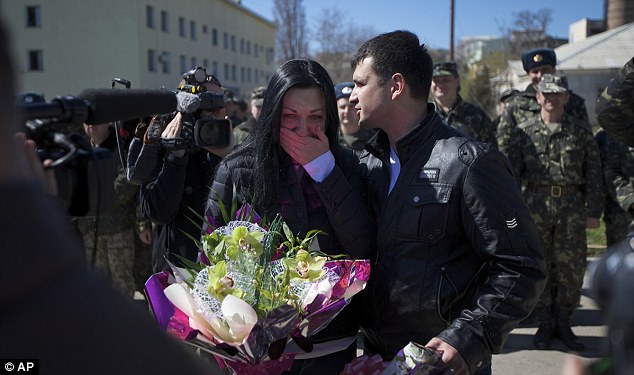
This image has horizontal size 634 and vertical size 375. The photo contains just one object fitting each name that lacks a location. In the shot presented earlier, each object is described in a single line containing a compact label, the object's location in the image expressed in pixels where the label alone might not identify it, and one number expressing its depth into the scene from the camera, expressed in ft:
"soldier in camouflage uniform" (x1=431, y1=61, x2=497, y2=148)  21.17
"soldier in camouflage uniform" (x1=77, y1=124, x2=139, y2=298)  17.38
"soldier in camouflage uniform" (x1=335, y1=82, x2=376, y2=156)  20.10
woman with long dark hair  8.36
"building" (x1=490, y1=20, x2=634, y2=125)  108.58
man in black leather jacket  7.42
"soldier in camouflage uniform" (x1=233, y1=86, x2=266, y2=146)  24.17
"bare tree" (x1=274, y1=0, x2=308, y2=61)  132.36
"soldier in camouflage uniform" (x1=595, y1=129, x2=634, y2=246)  18.43
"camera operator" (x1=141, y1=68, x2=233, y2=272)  11.85
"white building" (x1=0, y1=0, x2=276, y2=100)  132.36
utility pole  74.08
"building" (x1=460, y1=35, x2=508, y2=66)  189.05
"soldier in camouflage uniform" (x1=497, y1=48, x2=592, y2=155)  19.70
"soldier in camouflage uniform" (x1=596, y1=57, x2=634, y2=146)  10.70
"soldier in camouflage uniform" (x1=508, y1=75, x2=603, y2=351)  18.35
